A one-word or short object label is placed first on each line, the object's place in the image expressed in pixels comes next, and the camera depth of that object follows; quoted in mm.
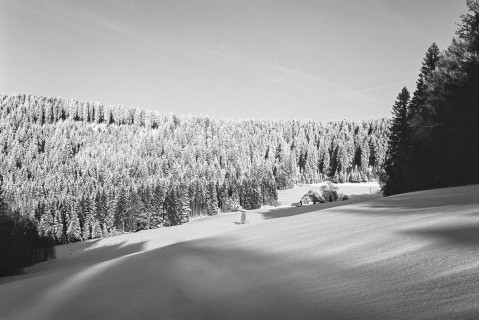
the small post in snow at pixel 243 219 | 47581
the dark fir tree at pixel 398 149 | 35969
